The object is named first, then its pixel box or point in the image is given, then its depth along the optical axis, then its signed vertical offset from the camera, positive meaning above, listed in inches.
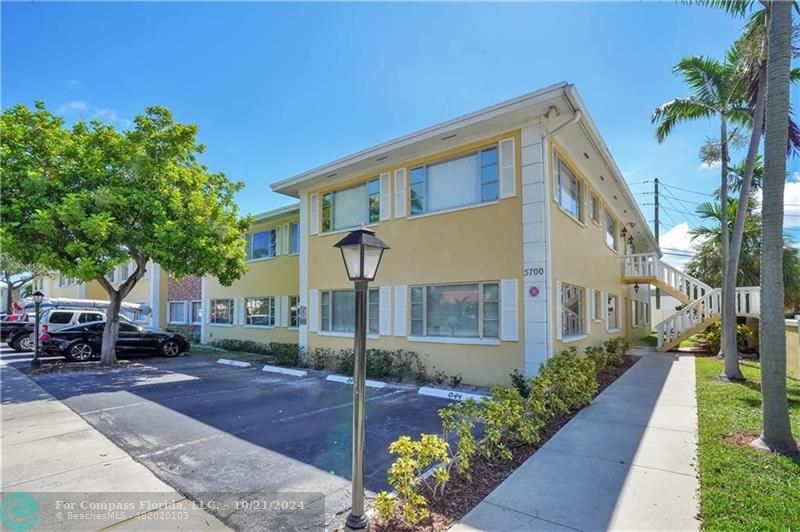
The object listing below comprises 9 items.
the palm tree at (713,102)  454.0 +208.2
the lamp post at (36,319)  512.0 -40.2
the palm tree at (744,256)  701.3 +57.2
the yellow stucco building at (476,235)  354.6 +52.0
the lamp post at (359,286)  140.9 +0.5
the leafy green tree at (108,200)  453.4 +100.9
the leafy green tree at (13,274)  1202.0 +45.6
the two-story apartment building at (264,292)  658.8 -7.5
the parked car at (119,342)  581.3 -81.7
